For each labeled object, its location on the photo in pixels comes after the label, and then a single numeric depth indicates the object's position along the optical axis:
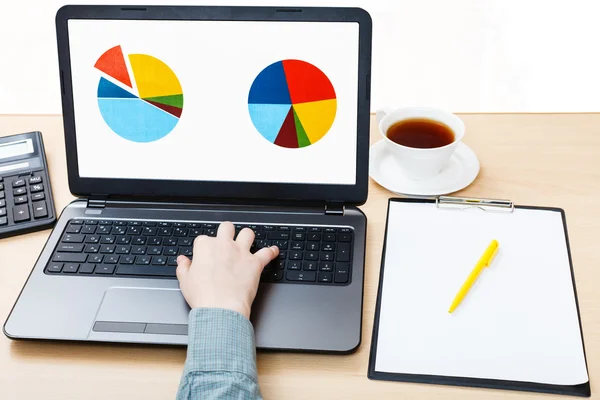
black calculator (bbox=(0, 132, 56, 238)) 0.90
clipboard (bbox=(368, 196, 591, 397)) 0.67
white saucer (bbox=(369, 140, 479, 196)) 0.93
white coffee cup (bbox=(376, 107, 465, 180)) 0.90
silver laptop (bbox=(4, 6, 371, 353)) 0.82
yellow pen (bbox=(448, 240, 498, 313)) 0.75
